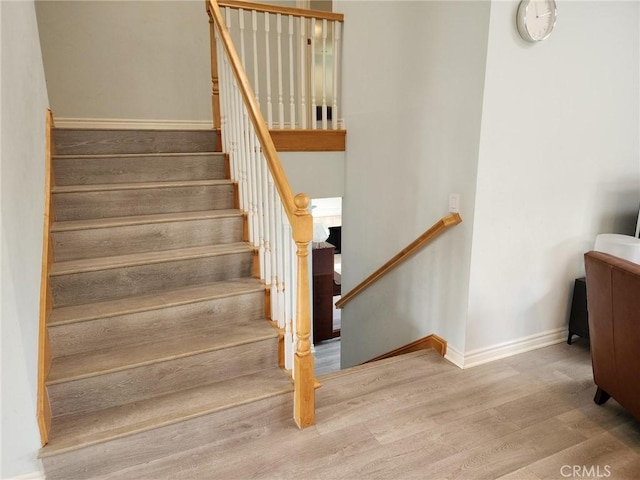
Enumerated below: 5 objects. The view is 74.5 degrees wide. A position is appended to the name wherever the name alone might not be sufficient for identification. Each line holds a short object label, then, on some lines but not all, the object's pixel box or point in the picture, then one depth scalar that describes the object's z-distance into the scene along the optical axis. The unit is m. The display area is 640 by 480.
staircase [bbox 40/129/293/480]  1.85
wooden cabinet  6.27
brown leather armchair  1.84
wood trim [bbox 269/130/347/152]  3.57
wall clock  2.22
